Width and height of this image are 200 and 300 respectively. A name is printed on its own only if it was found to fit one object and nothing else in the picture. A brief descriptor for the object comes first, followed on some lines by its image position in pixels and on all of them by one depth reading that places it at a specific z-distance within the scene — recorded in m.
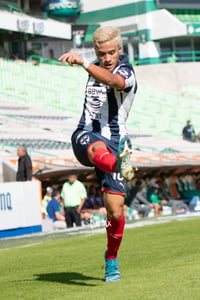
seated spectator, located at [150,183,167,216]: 21.78
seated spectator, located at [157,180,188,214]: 22.78
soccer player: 6.28
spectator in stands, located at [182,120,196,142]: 33.66
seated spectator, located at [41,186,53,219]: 19.48
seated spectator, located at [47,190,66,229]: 18.33
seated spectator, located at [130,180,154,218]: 20.98
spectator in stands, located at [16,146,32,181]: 17.36
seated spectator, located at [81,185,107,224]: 19.14
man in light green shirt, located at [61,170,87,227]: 17.86
